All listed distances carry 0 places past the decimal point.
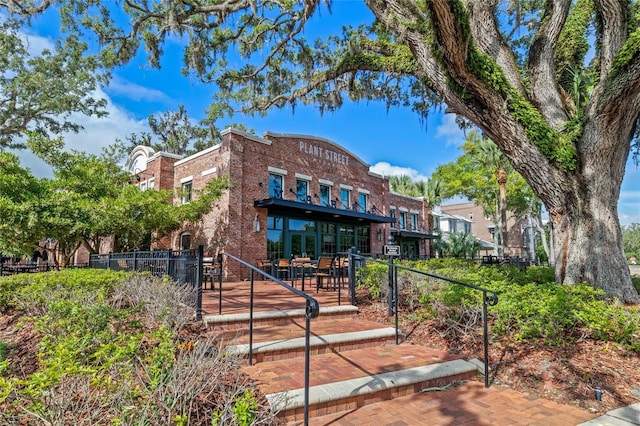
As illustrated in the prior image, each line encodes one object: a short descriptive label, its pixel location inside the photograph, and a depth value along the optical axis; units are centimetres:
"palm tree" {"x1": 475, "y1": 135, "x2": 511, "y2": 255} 2078
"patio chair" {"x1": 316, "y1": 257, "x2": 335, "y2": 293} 827
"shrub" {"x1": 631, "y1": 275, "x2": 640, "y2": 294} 655
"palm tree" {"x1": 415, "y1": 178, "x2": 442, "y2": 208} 2797
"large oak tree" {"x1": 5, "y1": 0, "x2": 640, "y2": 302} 556
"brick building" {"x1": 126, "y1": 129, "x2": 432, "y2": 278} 1418
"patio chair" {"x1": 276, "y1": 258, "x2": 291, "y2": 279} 1112
